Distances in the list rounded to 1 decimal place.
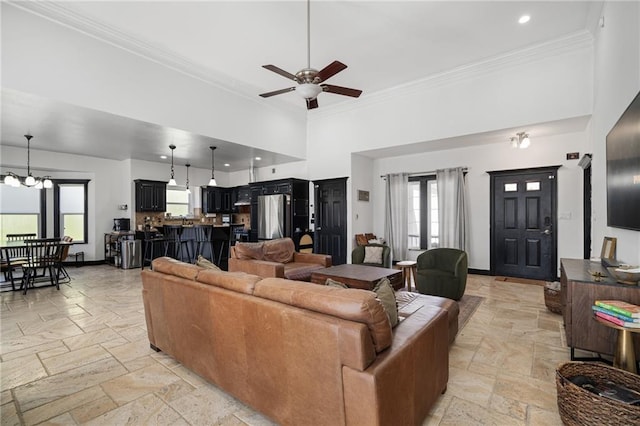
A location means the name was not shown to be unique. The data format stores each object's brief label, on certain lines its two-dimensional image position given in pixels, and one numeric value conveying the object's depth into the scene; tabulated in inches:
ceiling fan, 136.4
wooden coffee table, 145.1
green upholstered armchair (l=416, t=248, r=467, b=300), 167.2
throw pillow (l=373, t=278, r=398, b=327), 71.6
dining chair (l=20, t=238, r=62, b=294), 209.5
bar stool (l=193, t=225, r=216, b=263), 268.5
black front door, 225.3
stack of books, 77.5
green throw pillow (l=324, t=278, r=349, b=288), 77.7
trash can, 296.7
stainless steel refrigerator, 301.0
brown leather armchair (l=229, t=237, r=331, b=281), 172.4
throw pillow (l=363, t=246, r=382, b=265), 214.5
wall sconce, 213.4
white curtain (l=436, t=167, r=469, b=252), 254.2
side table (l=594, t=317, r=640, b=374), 82.4
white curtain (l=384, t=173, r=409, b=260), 285.6
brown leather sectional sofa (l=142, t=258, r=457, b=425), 54.6
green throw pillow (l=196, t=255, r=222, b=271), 111.1
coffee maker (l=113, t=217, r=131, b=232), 319.9
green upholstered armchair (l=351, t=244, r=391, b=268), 212.8
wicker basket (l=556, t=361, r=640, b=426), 62.6
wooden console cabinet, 90.9
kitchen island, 270.4
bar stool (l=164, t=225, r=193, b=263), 285.1
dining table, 208.1
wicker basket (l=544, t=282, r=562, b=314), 152.3
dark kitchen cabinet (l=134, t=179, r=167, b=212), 329.7
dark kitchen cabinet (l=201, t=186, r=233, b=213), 384.8
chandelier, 239.5
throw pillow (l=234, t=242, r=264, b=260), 191.3
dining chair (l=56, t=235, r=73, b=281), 223.9
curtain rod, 273.1
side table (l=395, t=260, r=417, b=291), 188.5
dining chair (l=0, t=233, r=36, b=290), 208.1
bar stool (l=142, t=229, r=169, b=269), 304.5
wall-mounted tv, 93.1
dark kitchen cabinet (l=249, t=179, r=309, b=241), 300.0
